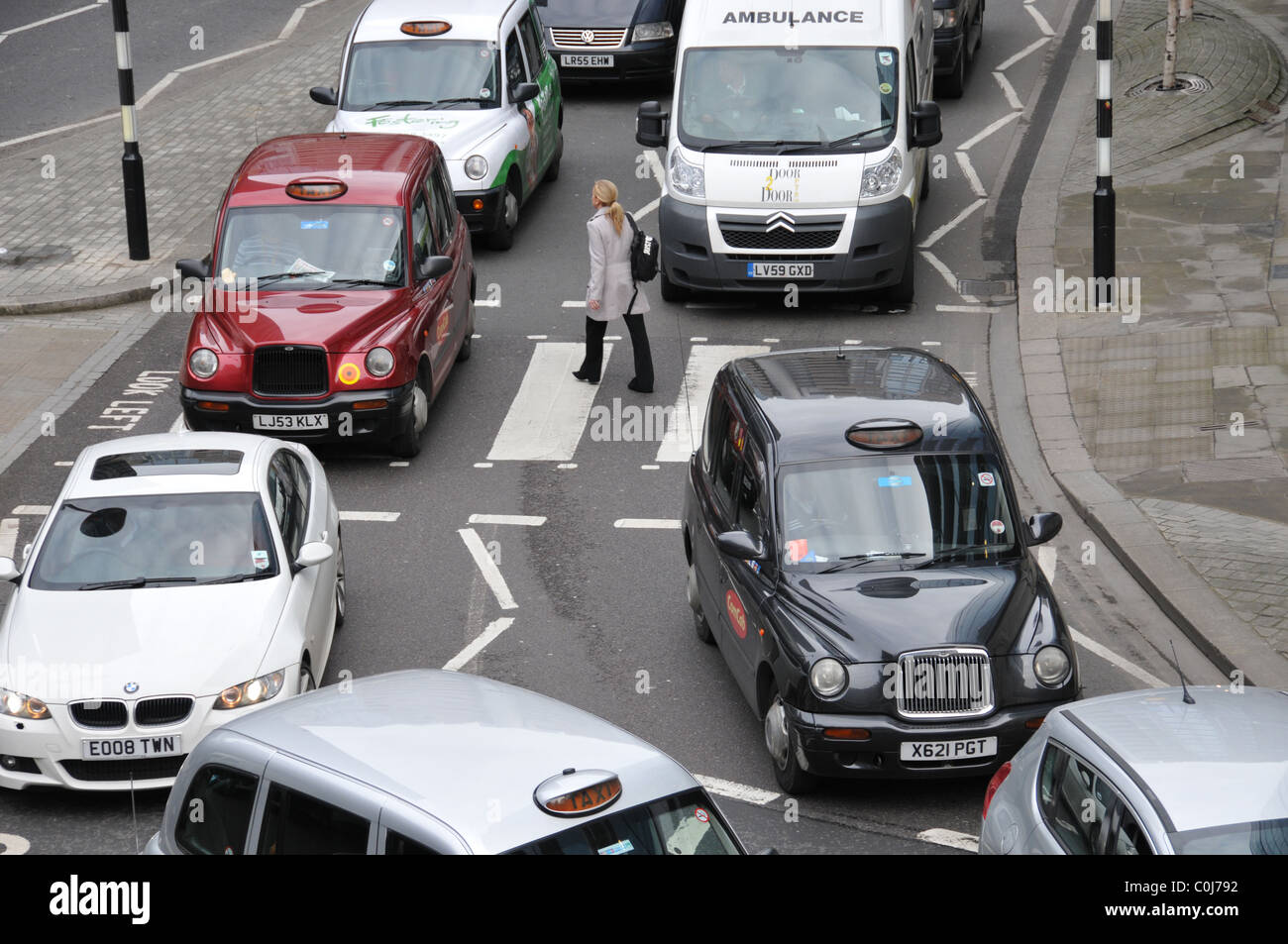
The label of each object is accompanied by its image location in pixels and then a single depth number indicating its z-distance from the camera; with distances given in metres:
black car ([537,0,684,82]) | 23.84
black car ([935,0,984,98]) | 23.05
